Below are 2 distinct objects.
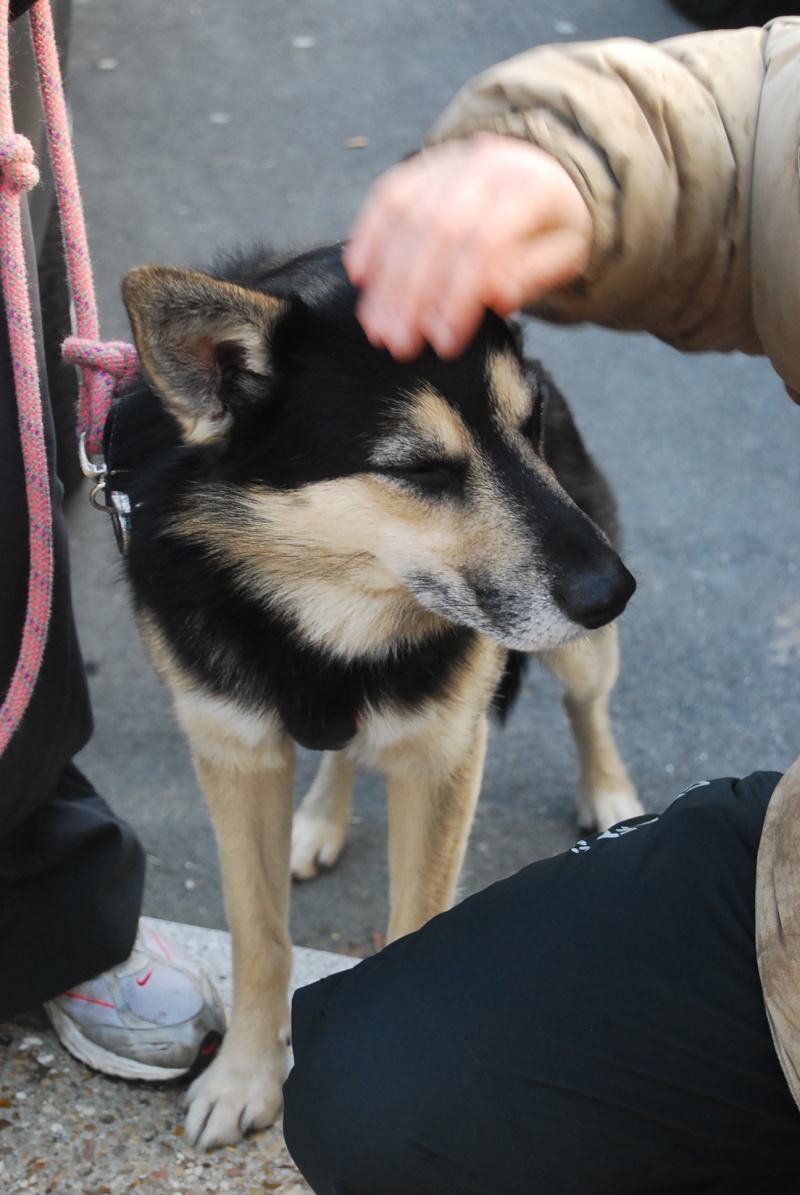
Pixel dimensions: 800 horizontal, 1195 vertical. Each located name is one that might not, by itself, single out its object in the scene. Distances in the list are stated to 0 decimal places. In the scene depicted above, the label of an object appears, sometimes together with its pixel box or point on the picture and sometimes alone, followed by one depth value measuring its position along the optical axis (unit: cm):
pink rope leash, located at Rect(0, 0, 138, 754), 136
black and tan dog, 139
